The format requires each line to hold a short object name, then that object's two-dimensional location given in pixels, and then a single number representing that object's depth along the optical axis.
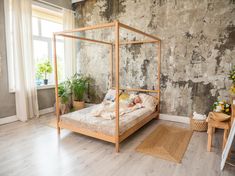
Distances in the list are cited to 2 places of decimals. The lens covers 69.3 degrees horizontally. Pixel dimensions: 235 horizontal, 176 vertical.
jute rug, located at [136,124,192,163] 2.44
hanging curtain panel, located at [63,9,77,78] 4.76
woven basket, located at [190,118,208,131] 3.25
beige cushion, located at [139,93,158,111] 3.74
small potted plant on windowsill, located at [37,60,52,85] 4.29
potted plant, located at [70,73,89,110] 4.56
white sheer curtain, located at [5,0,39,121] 3.63
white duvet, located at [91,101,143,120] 2.99
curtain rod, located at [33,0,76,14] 4.12
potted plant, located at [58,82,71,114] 4.31
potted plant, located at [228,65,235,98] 2.55
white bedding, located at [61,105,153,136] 2.63
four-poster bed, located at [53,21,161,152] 2.39
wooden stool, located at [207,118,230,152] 2.33
